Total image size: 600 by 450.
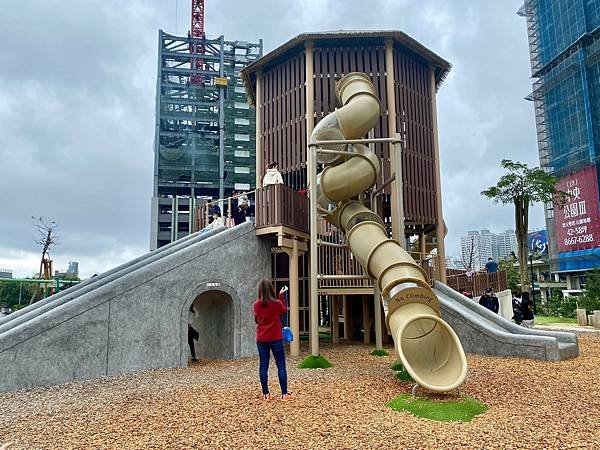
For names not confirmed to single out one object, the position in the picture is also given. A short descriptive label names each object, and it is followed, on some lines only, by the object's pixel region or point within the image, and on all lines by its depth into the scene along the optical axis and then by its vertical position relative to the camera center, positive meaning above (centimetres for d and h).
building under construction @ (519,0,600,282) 5184 +2018
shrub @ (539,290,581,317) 2814 -122
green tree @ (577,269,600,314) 2370 -45
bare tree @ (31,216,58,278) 3236 +370
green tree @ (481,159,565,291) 2652 +545
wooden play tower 1438 +546
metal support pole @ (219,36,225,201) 6981 +2396
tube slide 714 +77
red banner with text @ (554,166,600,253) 5281 +841
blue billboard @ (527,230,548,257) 7261 +702
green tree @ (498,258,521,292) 4547 +156
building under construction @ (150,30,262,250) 6919 +2416
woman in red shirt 676 -58
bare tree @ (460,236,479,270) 6209 +479
